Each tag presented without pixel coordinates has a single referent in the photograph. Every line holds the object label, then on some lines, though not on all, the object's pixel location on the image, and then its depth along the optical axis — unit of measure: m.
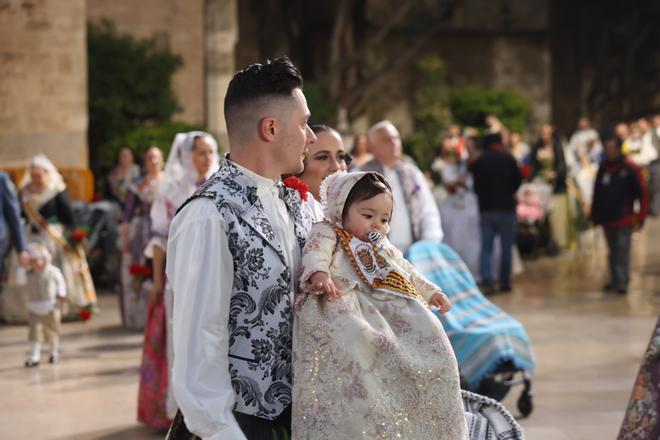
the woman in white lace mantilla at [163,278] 7.62
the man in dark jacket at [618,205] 14.71
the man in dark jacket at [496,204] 14.97
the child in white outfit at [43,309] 10.26
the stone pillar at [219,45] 20.09
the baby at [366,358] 3.35
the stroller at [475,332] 7.22
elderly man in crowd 8.22
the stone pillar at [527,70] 32.28
